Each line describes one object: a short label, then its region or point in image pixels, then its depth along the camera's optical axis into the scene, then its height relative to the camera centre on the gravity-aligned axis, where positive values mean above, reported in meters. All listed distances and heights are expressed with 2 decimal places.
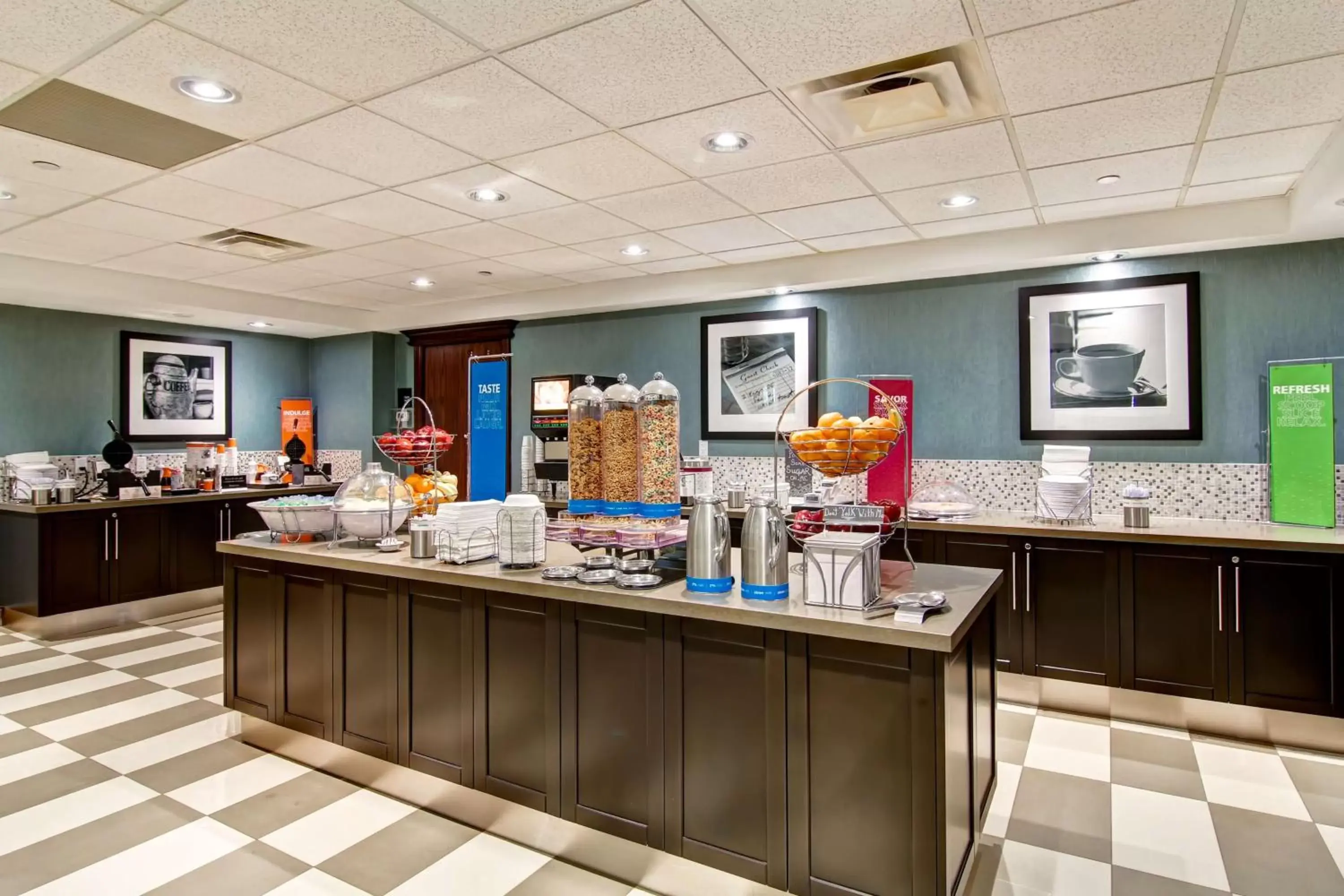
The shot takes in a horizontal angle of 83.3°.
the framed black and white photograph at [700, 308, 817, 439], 6.16 +0.70
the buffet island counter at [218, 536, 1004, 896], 2.21 -0.93
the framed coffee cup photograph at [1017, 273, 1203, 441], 4.82 +0.61
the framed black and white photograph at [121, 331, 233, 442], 7.34 +0.69
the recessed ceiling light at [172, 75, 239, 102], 2.85 +1.41
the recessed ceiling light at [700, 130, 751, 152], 3.40 +1.43
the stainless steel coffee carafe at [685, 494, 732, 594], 2.59 -0.33
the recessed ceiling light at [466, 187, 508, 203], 4.14 +1.44
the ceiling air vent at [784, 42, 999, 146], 2.82 +1.43
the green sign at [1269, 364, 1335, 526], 4.28 +0.04
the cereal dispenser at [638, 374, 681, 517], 2.81 +0.03
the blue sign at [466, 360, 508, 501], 7.84 +0.23
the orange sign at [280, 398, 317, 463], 8.68 +0.41
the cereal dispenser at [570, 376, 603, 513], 2.88 +0.02
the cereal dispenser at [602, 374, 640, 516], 2.85 +0.01
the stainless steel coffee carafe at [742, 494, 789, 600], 2.46 -0.33
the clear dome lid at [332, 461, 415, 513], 3.60 -0.18
